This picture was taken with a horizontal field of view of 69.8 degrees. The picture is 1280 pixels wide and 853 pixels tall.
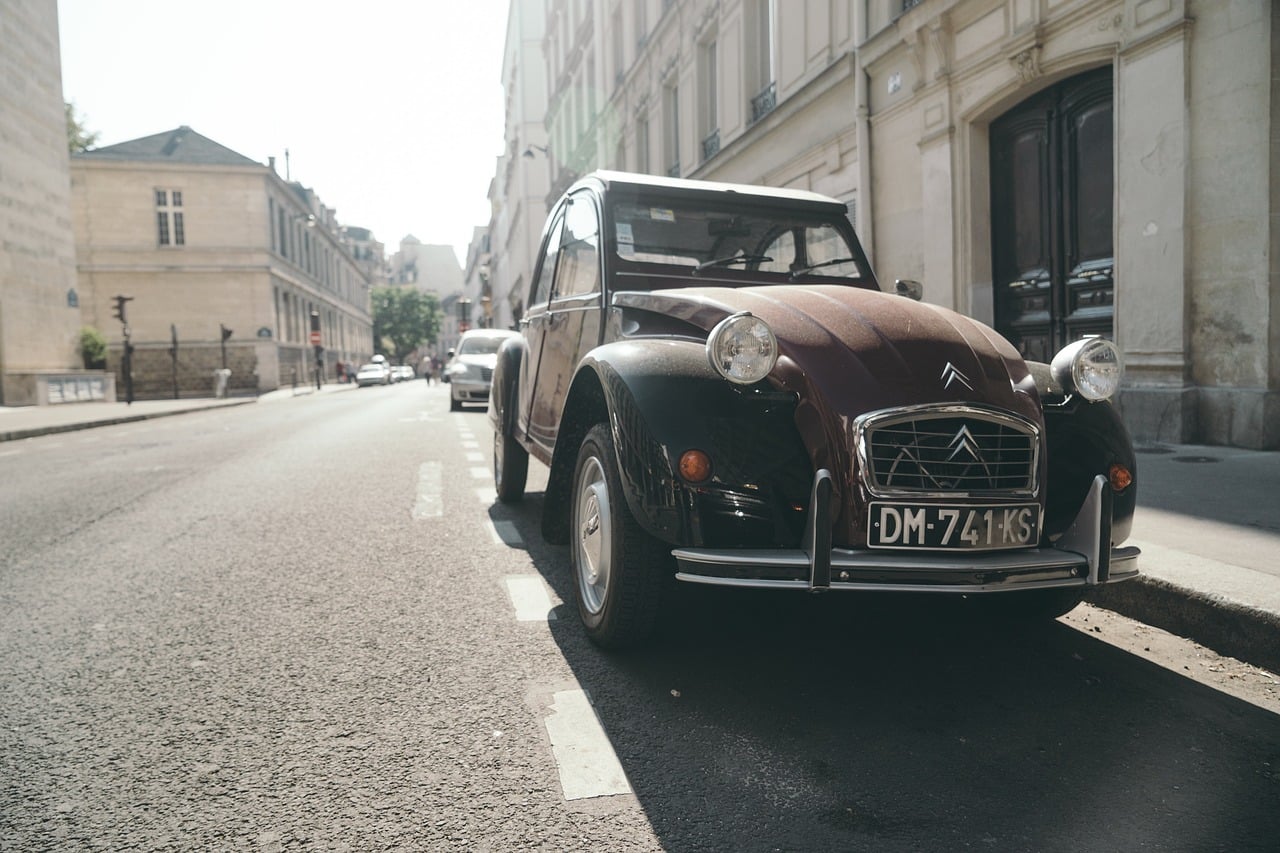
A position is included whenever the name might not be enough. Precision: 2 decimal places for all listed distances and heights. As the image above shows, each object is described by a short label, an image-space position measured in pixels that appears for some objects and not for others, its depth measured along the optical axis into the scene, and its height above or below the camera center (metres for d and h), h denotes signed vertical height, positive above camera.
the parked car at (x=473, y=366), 18.56 +0.29
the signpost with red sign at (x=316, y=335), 47.78 +2.67
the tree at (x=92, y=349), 30.19 +1.41
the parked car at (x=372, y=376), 52.50 +0.45
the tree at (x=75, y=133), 48.53 +13.85
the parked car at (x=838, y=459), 2.61 -0.27
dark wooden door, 8.70 +1.52
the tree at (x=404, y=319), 106.62 +7.47
